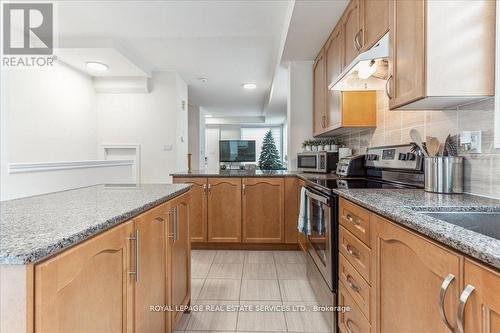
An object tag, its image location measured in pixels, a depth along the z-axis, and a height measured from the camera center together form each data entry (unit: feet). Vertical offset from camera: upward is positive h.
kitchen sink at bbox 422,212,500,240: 3.36 -0.66
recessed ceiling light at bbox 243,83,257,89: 16.64 +4.50
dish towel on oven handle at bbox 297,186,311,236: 7.50 -1.50
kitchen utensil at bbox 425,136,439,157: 4.96 +0.30
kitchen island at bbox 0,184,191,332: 1.94 -0.90
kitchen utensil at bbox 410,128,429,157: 4.88 +0.41
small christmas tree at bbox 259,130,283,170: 17.67 +0.39
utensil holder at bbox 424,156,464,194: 4.60 -0.18
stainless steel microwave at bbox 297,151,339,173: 10.05 +0.05
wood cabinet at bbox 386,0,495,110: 3.90 +1.57
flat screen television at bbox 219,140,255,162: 21.74 +0.91
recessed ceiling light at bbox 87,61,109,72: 12.33 +4.21
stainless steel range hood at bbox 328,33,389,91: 5.44 +2.04
